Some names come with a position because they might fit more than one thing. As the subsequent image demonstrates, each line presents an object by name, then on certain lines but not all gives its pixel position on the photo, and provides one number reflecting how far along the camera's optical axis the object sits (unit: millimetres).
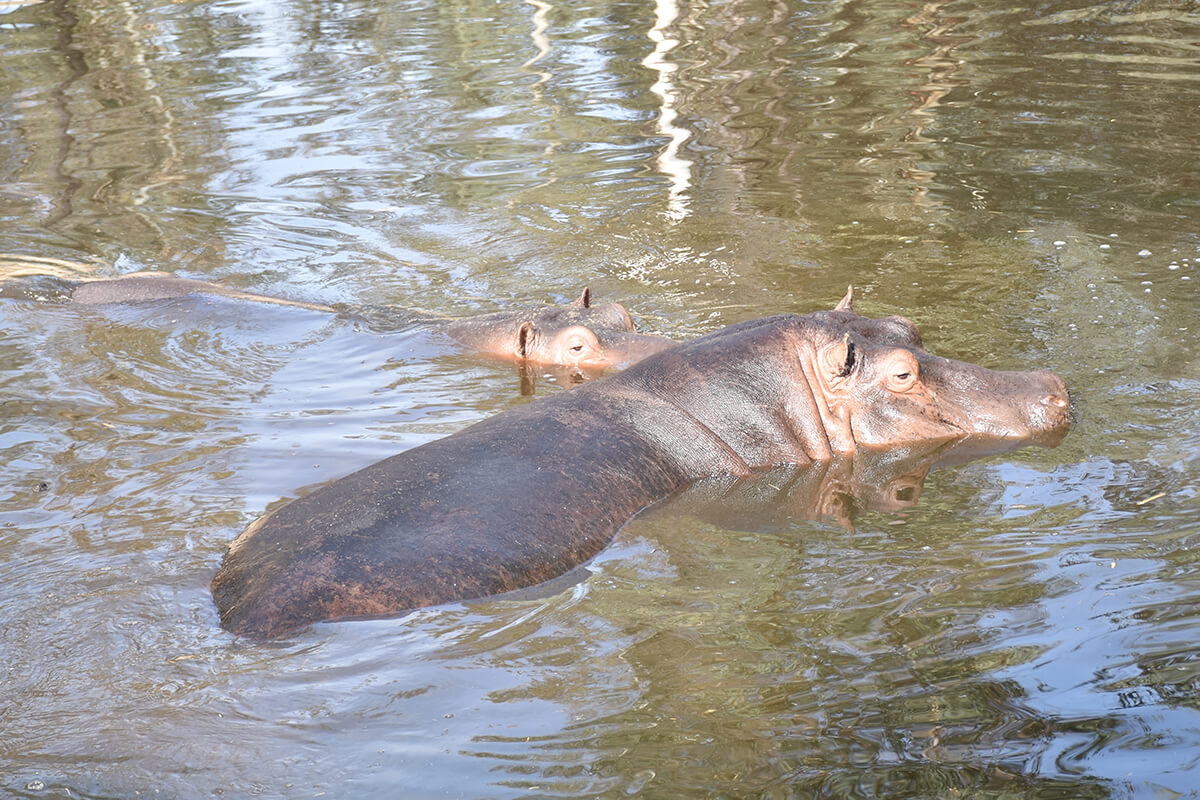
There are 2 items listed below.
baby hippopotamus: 15742
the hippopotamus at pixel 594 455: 8867
